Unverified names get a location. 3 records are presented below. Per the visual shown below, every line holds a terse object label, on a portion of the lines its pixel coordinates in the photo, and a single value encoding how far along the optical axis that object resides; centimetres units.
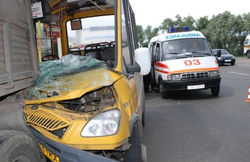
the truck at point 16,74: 193
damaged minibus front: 220
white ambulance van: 849
